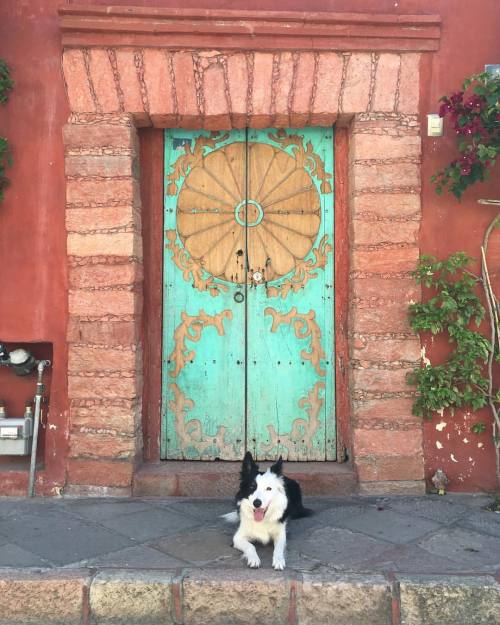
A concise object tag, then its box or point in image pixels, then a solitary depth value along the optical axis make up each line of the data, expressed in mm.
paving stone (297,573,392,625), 3125
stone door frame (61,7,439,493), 4621
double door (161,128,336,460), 4961
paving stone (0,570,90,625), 3174
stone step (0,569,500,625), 3115
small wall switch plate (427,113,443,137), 4656
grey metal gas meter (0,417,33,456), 4621
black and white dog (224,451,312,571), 3445
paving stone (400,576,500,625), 3104
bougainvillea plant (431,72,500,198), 4250
